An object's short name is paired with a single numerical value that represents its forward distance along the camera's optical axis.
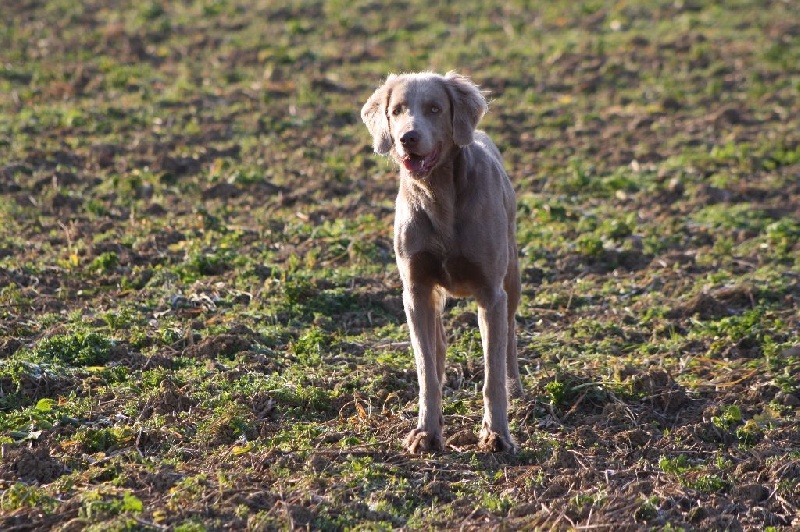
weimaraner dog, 12.62
